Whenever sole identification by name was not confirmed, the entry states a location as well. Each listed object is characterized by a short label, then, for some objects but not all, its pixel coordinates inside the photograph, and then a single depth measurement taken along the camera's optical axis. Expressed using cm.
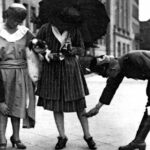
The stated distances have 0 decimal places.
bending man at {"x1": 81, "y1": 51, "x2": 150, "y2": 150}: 413
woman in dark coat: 505
